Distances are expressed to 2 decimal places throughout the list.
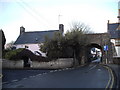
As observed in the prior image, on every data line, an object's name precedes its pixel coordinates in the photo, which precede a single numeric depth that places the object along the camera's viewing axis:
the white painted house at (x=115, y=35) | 29.41
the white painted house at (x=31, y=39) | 32.87
